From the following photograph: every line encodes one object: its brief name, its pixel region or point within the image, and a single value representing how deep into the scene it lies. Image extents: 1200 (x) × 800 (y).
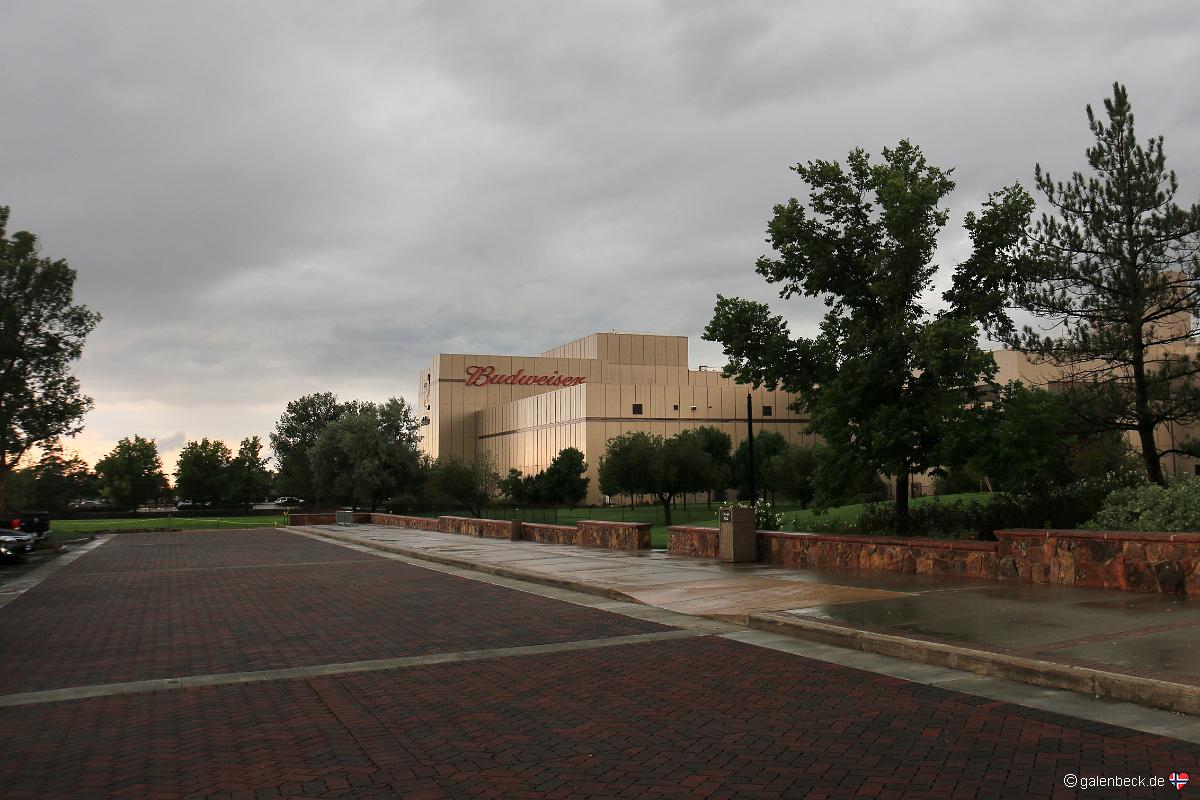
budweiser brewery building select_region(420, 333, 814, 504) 91.81
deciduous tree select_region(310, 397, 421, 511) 73.88
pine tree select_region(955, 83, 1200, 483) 20.52
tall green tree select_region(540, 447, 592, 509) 84.94
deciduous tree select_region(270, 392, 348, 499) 115.00
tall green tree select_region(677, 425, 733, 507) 82.09
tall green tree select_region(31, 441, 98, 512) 79.25
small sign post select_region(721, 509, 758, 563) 19.70
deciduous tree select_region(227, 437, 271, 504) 119.62
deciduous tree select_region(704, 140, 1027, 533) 19.38
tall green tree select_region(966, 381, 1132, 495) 18.59
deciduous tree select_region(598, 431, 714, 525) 54.99
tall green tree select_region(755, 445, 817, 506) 63.56
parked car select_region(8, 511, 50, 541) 39.62
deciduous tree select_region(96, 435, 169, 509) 118.94
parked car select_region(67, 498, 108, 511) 119.65
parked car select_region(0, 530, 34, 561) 26.61
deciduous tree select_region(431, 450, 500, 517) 67.00
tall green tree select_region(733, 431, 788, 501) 68.80
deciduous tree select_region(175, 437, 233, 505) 116.44
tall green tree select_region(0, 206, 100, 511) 49.22
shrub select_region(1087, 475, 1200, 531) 14.55
